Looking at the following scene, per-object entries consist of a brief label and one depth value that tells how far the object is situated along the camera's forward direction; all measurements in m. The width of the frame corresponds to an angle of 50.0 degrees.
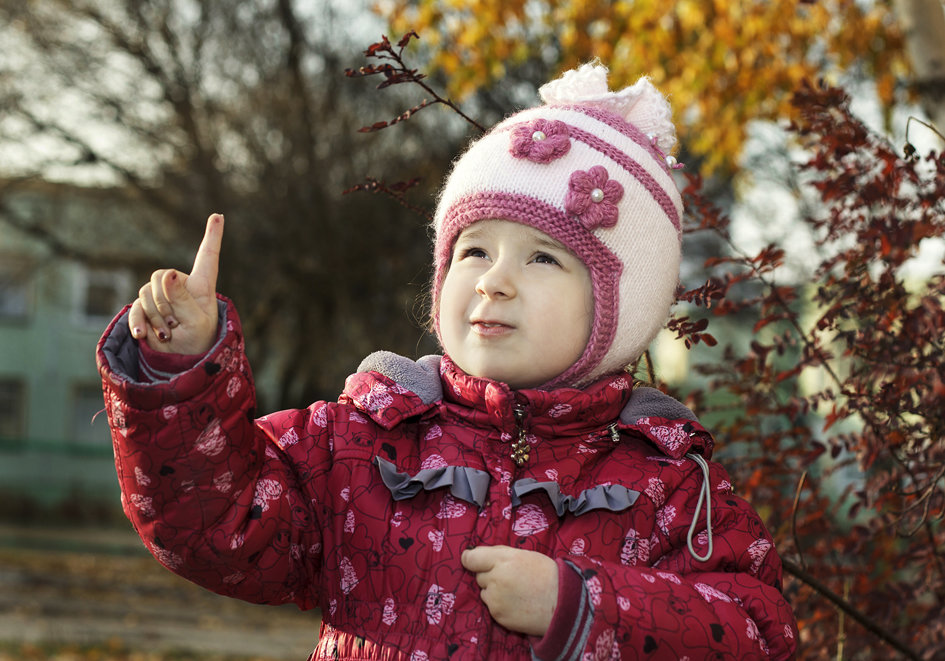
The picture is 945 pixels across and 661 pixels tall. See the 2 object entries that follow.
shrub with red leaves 2.51
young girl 1.71
